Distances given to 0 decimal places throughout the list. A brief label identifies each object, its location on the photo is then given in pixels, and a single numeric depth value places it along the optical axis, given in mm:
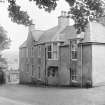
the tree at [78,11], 13312
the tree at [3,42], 58375
